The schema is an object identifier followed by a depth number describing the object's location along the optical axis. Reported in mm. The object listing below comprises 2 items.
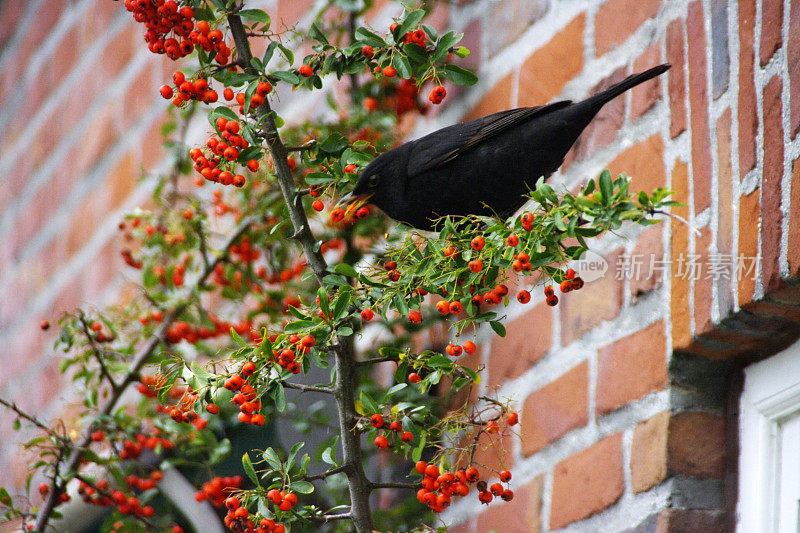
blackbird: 3382
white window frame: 3353
